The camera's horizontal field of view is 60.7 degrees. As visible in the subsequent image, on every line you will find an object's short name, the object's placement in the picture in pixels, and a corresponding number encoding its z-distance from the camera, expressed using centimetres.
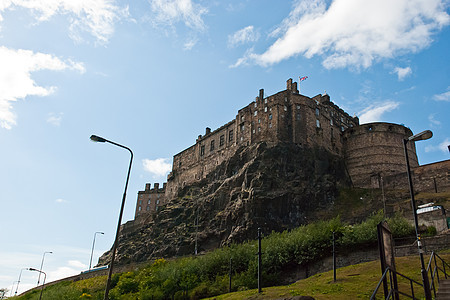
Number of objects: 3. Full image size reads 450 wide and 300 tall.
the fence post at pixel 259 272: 2681
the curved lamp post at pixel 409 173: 1225
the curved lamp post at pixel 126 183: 1752
